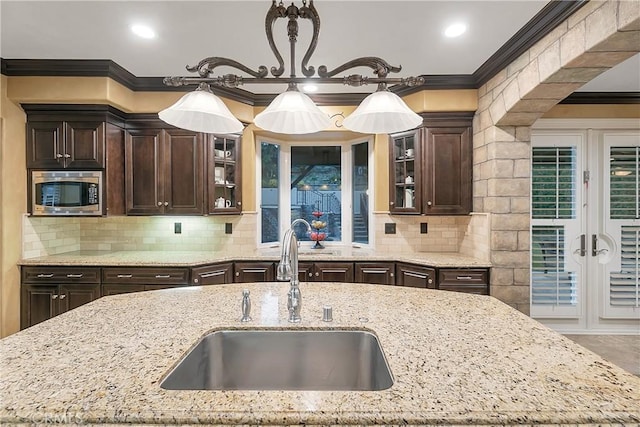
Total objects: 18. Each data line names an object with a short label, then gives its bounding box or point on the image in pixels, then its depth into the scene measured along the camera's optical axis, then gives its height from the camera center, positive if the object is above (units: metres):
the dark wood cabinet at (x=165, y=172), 3.52 +0.41
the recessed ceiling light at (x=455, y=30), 2.44 +1.35
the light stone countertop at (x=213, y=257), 3.15 -0.48
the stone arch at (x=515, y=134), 2.28 +0.72
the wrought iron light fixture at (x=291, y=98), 1.38 +0.48
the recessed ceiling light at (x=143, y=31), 2.46 +1.36
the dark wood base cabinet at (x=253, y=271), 3.43 -0.62
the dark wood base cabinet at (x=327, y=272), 3.40 -0.63
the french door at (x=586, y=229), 3.74 -0.22
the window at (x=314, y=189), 4.20 +0.28
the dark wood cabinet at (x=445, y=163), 3.45 +0.49
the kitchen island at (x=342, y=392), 0.77 -0.47
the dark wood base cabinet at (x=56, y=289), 3.16 -0.73
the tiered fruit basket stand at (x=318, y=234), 3.93 -0.28
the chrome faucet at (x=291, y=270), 1.38 -0.25
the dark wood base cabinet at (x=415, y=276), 3.16 -0.64
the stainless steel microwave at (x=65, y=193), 3.22 +0.18
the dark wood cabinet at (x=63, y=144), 3.22 +0.66
